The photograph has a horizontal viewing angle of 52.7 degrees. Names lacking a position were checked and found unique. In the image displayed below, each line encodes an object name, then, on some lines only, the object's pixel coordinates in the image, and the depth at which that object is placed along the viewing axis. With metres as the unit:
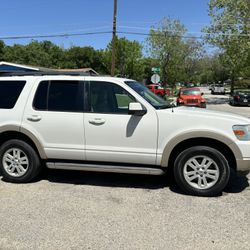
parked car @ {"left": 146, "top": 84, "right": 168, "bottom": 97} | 26.54
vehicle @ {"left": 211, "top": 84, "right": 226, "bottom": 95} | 42.75
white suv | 3.83
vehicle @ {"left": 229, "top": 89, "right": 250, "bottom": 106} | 21.63
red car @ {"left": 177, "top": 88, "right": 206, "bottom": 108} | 15.39
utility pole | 19.09
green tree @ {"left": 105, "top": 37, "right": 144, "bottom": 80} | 39.45
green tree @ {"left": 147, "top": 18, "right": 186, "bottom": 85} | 32.07
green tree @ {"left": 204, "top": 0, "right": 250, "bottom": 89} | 22.73
